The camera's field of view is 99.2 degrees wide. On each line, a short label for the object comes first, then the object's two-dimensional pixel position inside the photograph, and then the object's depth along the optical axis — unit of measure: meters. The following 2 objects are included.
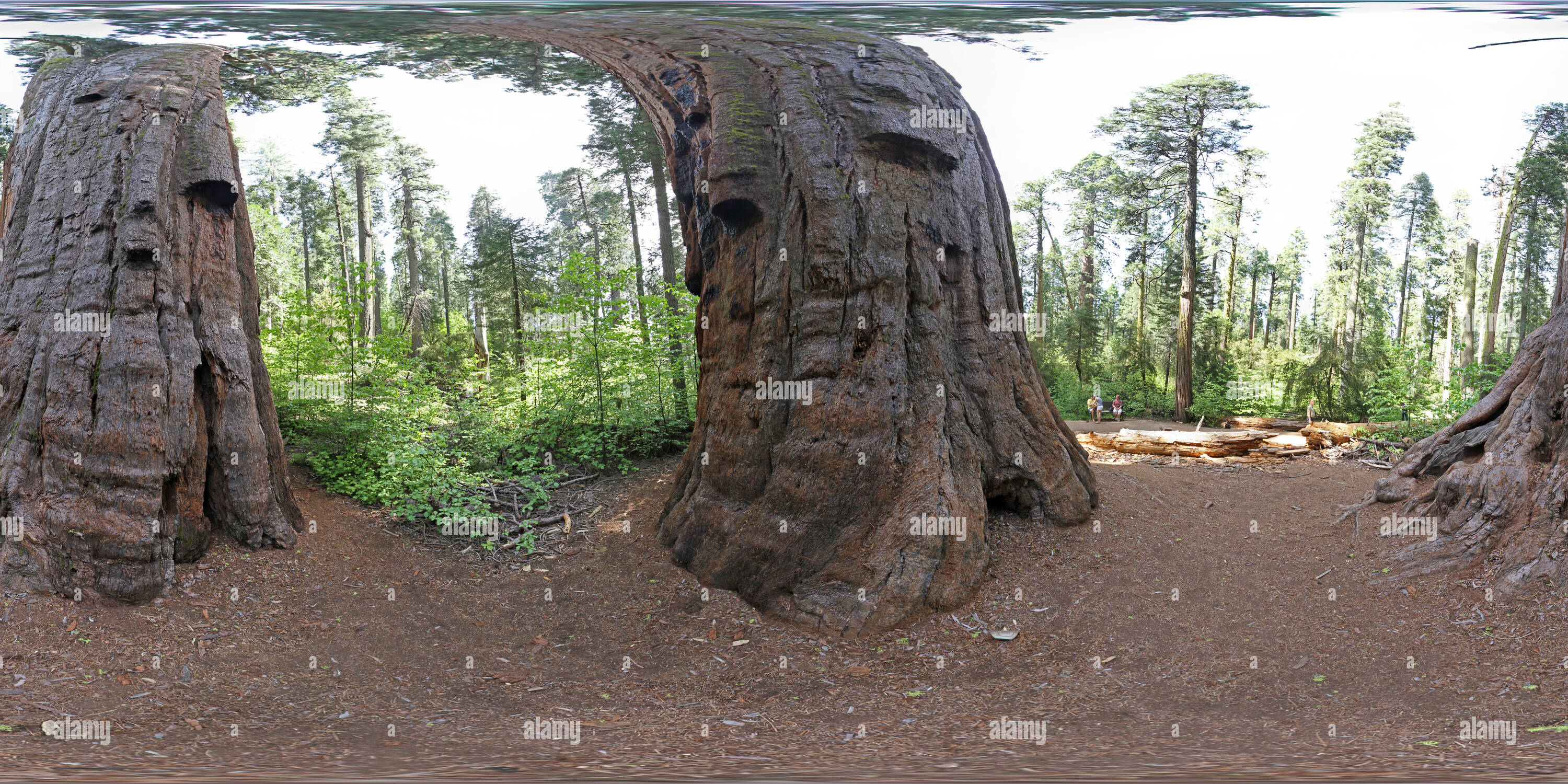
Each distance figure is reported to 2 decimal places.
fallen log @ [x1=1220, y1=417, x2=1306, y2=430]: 12.58
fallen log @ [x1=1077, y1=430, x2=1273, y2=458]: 10.51
